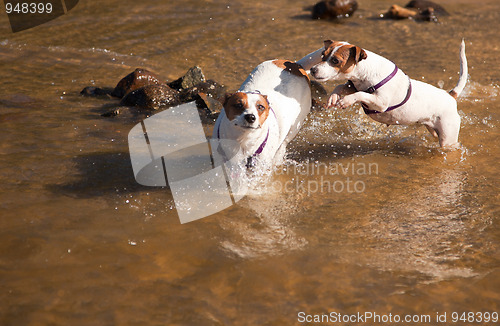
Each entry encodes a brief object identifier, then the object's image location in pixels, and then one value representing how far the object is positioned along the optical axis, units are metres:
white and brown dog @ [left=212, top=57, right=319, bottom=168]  4.79
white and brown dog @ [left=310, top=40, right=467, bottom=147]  5.29
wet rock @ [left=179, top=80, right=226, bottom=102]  7.38
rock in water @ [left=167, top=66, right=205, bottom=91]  7.68
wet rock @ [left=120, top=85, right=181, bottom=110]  7.18
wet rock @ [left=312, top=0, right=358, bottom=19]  10.91
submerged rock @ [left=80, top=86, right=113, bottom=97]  7.48
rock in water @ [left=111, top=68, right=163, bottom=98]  7.52
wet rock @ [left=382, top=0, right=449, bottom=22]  10.91
